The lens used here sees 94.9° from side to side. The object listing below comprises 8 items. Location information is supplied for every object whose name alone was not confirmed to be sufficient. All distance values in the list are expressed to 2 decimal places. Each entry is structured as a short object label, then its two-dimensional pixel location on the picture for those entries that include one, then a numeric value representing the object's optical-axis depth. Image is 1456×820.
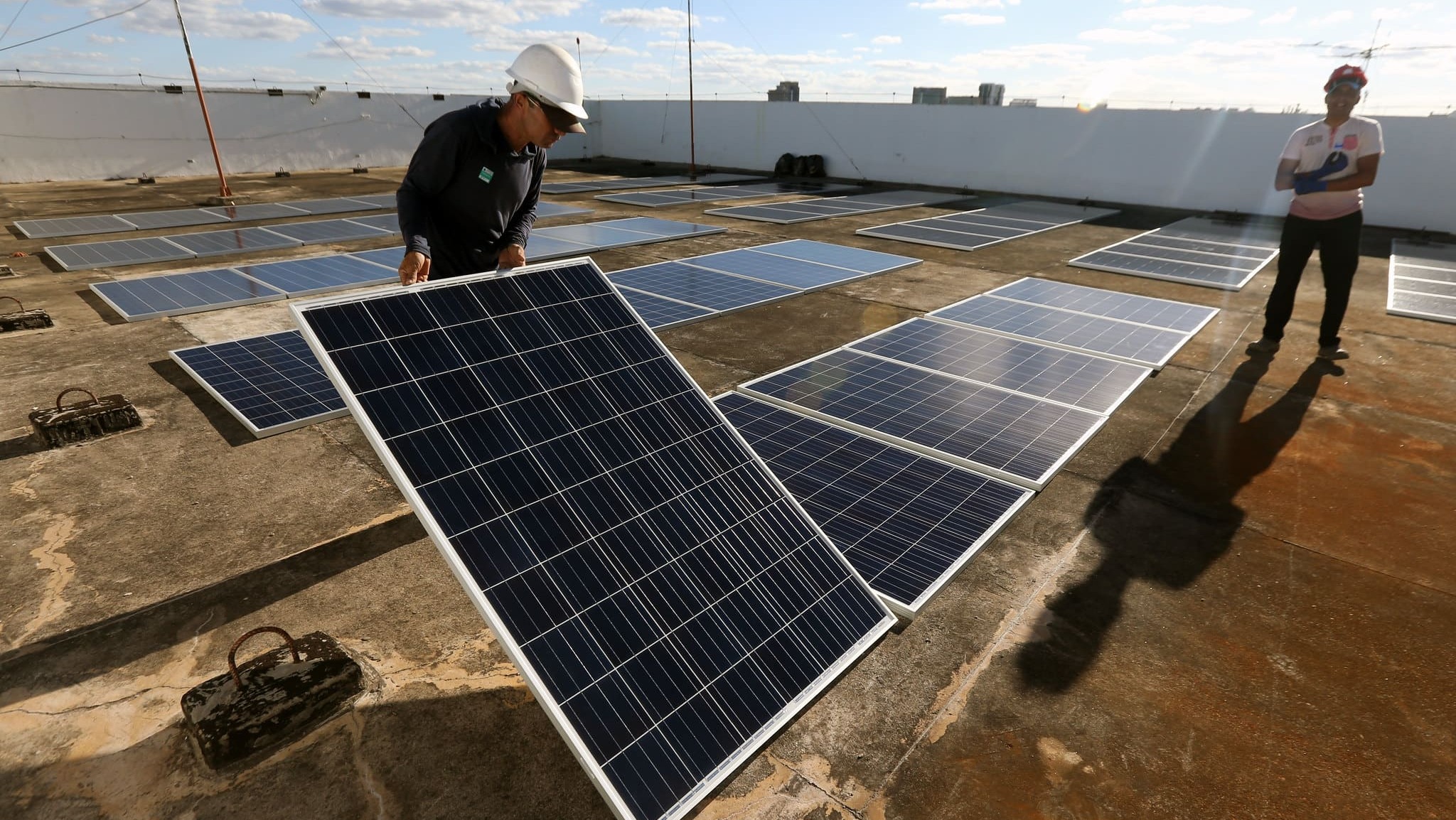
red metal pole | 19.92
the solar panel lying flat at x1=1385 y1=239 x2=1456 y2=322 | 11.26
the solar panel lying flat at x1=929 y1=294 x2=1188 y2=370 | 9.00
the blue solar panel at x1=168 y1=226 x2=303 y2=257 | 14.00
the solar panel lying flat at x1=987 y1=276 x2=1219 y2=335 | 10.33
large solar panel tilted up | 2.95
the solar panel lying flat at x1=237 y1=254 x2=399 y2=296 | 11.20
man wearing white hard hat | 4.02
